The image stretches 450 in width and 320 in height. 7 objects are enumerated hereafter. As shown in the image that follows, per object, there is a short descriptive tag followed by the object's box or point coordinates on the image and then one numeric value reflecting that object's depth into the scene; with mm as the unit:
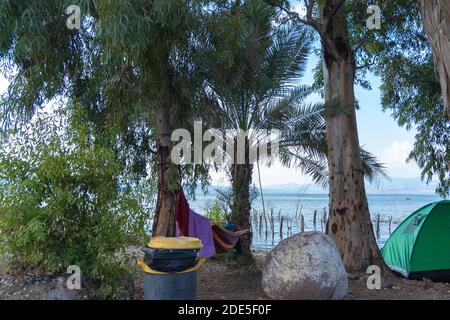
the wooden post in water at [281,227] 20656
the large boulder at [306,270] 5734
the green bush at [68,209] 5332
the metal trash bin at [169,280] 4910
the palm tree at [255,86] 6797
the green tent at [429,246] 8008
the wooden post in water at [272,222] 20394
